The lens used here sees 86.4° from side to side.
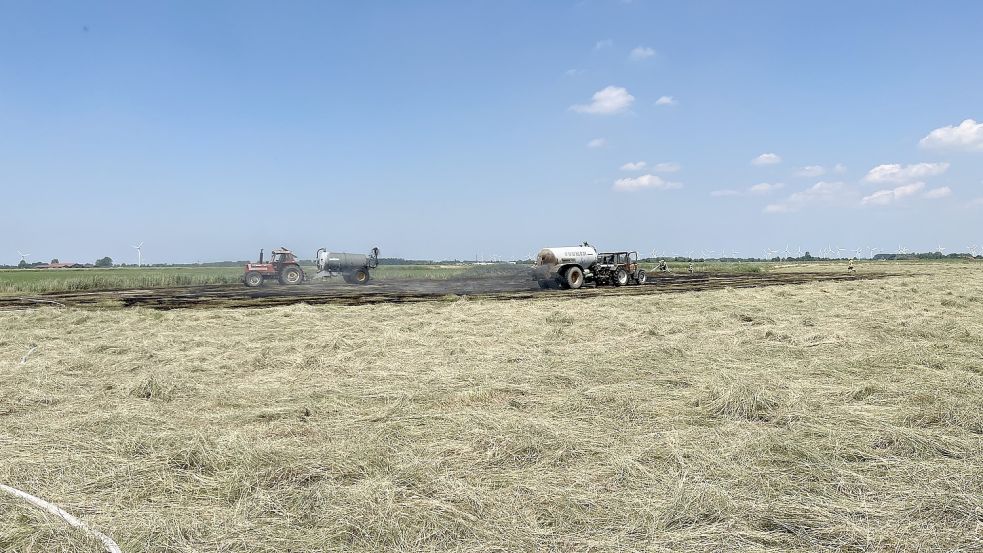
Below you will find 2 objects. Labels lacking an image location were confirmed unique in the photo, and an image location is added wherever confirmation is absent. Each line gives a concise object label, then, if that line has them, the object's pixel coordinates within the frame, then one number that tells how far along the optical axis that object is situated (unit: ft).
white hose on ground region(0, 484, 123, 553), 10.28
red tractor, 114.83
